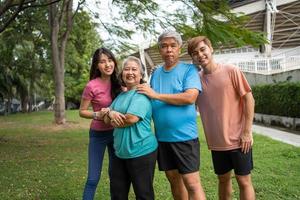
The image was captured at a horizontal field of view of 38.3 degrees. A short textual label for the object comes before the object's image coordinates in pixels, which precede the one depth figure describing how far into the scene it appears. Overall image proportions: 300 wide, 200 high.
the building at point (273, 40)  23.50
